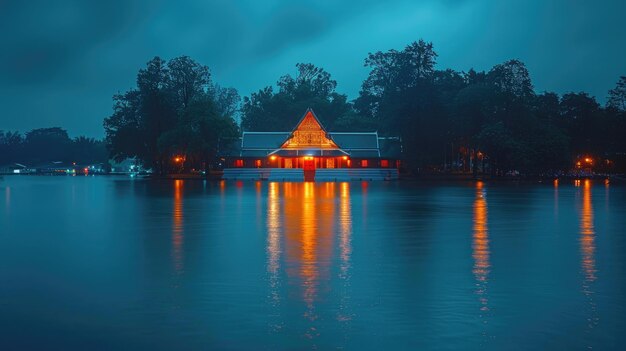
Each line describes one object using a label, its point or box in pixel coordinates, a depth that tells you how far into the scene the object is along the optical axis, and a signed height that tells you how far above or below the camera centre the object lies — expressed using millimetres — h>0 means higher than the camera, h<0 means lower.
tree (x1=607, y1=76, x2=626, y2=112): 91688 +9068
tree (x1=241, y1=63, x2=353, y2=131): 108500 +9519
